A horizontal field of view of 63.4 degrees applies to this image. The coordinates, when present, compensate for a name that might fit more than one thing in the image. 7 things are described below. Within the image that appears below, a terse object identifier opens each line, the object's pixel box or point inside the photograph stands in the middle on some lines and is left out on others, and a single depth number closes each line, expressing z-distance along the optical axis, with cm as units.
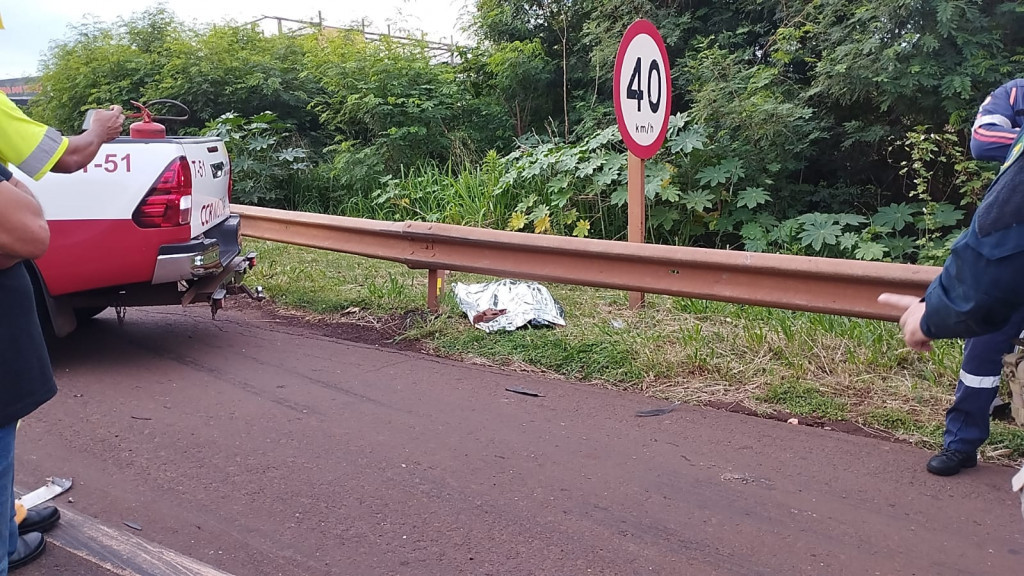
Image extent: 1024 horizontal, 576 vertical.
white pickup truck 490
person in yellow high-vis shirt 231
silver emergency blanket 593
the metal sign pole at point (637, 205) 629
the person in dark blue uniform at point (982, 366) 355
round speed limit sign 593
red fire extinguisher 549
